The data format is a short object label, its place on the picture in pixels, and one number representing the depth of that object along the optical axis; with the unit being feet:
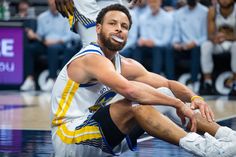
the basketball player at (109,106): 17.25
